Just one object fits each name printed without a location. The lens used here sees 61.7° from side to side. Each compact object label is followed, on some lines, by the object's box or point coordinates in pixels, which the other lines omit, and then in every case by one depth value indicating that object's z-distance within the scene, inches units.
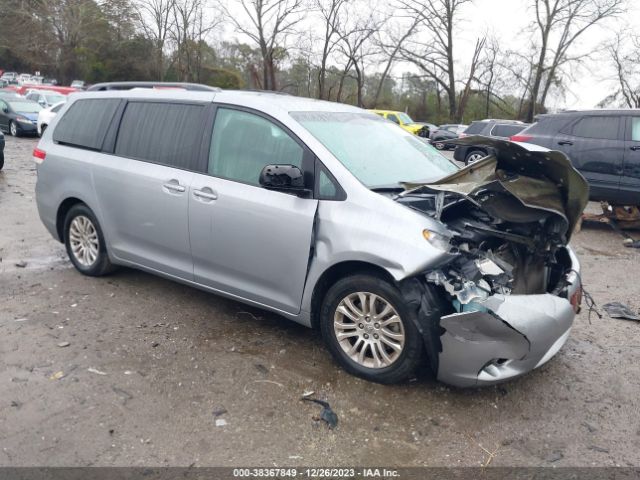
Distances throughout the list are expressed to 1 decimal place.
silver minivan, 126.3
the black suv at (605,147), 321.4
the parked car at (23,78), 1662.2
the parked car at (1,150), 435.8
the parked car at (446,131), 1167.4
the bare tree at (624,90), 1624.0
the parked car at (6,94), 839.7
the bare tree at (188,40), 1461.6
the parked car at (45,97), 894.9
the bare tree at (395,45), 1524.4
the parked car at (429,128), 1214.9
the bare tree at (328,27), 1389.0
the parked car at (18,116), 765.3
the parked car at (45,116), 719.7
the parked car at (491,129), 629.5
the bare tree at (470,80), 1567.4
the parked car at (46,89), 973.2
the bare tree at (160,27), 1505.9
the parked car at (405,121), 994.6
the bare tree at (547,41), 1409.9
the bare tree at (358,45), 1432.1
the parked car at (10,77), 1782.2
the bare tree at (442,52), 1510.8
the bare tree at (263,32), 1306.6
